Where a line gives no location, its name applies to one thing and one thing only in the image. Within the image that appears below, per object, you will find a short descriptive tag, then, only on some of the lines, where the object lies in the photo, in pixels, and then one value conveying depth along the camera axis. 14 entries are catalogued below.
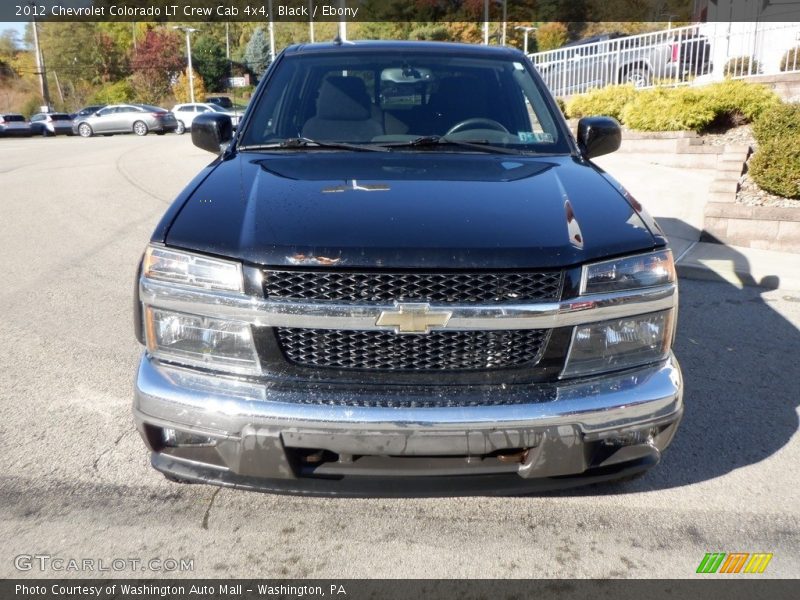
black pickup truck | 2.39
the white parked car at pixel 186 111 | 36.44
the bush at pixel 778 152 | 7.45
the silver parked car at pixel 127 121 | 35.34
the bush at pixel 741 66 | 13.48
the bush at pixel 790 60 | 12.91
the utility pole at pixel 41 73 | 50.67
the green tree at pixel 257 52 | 62.09
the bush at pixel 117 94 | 60.47
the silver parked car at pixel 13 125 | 37.23
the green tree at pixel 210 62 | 65.56
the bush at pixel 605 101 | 13.02
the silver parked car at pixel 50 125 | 38.84
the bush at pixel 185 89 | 61.62
